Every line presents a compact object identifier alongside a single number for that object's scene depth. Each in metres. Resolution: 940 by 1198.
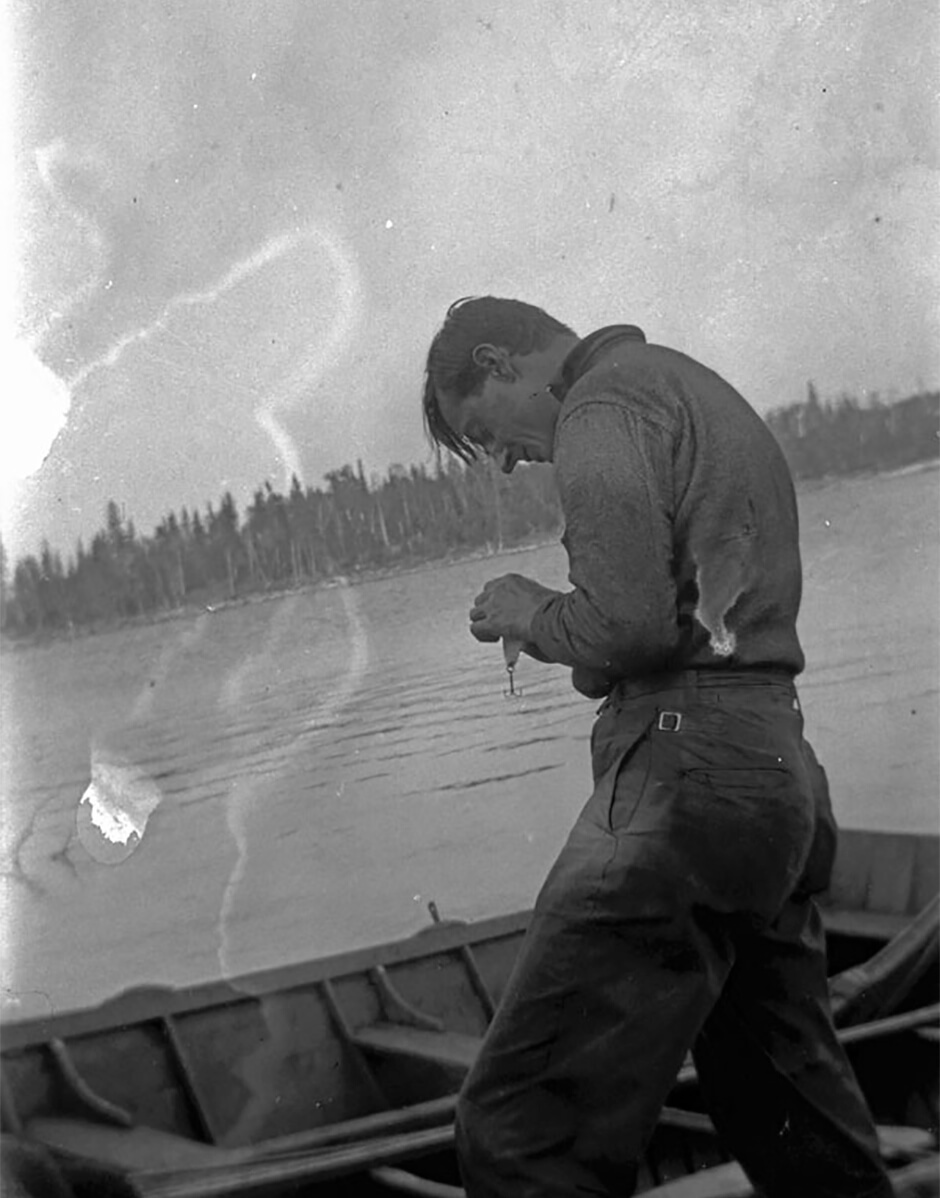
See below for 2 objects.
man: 2.03
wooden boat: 2.27
